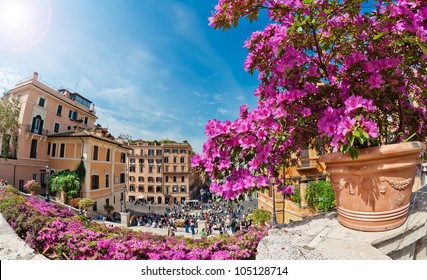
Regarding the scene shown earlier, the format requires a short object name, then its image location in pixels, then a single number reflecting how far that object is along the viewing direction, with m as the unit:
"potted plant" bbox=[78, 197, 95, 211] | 18.35
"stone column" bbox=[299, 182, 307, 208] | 13.50
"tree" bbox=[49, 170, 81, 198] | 20.62
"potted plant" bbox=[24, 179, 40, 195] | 15.67
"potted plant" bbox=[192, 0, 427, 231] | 1.60
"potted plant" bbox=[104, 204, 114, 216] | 24.30
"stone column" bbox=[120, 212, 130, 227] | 19.53
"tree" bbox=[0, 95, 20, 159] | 18.77
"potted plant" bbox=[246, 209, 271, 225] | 14.95
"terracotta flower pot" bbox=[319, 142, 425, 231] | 1.65
